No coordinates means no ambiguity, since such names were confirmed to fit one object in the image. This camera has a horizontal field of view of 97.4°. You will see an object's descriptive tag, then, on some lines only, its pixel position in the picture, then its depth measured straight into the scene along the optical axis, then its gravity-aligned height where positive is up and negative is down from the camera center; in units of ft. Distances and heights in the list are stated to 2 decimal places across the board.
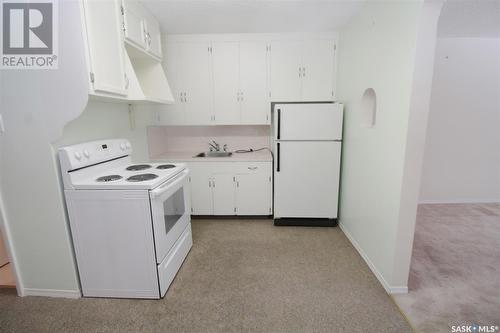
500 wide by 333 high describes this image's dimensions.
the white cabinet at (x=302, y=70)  9.05 +2.29
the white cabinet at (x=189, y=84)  9.20 +1.85
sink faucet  11.06 -0.93
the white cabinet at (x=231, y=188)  9.32 -2.59
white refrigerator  8.27 -1.44
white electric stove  5.03 -2.26
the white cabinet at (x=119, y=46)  4.83 +2.23
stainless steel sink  10.66 -1.27
